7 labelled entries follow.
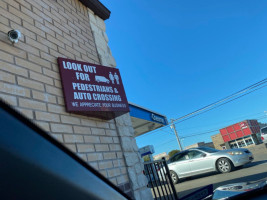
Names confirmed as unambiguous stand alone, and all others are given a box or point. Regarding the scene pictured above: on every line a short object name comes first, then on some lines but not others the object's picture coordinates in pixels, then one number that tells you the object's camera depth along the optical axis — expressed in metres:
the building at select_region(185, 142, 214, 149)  49.41
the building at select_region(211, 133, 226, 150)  43.39
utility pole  28.47
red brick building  39.17
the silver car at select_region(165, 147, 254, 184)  8.99
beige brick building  2.26
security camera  2.33
